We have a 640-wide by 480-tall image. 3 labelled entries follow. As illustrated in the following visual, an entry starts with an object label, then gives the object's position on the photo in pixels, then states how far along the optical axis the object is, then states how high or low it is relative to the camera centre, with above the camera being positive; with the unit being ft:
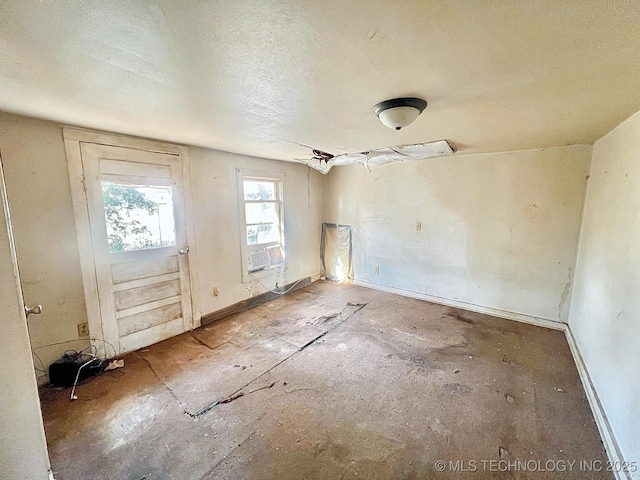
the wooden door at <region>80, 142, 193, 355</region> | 7.86 -1.18
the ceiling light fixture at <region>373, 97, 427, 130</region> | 5.21 +2.01
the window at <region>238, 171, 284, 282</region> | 12.34 -0.72
